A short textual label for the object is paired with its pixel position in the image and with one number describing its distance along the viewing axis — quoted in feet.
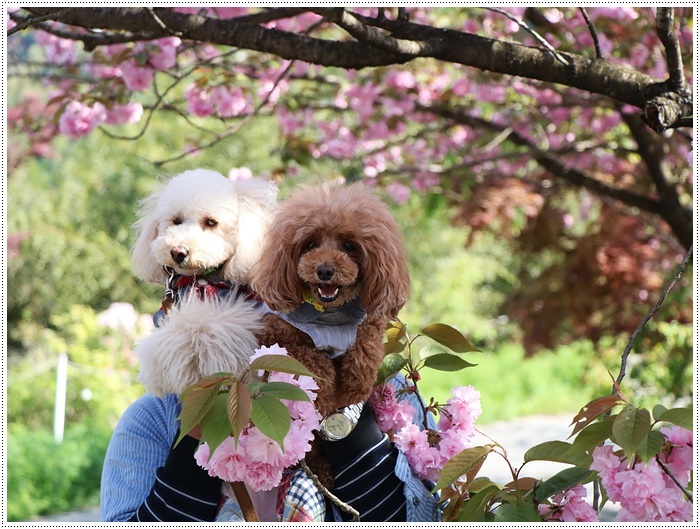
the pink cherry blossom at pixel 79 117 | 11.25
